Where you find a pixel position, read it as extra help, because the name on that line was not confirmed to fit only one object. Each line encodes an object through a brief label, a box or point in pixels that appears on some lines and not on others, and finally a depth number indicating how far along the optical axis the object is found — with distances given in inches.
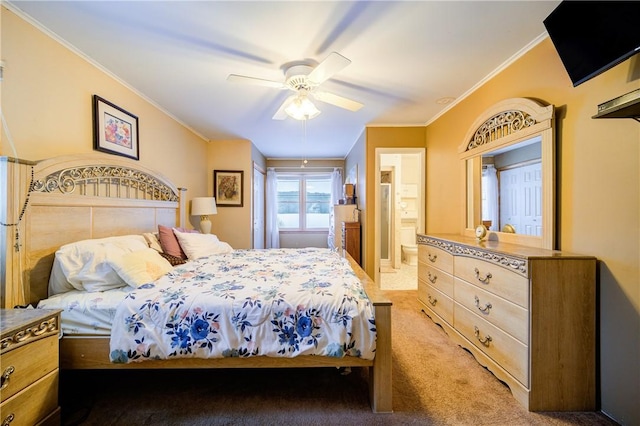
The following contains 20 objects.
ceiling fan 68.3
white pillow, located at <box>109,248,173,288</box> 65.7
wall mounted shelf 43.2
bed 58.4
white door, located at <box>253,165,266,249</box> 193.0
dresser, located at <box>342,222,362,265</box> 156.0
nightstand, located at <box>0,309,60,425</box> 43.5
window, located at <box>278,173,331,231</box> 245.8
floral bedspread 57.0
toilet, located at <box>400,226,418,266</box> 209.2
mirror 70.9
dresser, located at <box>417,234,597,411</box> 58.6
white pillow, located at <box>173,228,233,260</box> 103.3
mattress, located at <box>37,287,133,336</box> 58.8
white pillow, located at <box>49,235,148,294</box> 64.7
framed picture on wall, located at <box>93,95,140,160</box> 84.4
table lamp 144.6
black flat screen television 46.7
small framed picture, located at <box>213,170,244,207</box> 176.4
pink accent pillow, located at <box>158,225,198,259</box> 98.0
